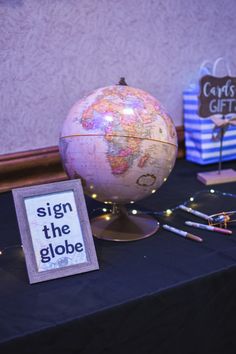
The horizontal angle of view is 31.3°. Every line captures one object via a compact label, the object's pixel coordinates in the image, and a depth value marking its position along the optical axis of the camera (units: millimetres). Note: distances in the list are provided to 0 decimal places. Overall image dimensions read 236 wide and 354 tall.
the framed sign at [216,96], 1470
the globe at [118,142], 874
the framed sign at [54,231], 792
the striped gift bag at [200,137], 1607
